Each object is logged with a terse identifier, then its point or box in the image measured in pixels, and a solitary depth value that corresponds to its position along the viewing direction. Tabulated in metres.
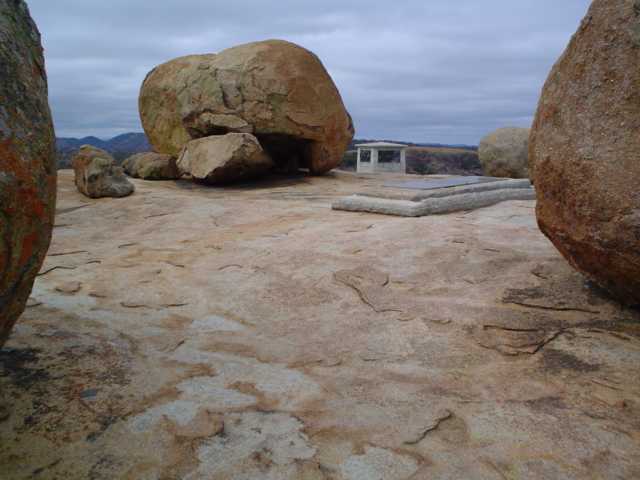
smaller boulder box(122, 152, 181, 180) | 8.39
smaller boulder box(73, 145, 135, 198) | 6.70
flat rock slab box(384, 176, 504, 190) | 6.65
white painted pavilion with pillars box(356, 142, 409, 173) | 13.55
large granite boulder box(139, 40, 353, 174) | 7.93
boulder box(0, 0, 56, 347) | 1.50
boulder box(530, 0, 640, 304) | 2.20
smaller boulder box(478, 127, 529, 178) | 10.60
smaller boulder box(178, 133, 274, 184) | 7.56
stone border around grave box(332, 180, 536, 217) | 5.41
